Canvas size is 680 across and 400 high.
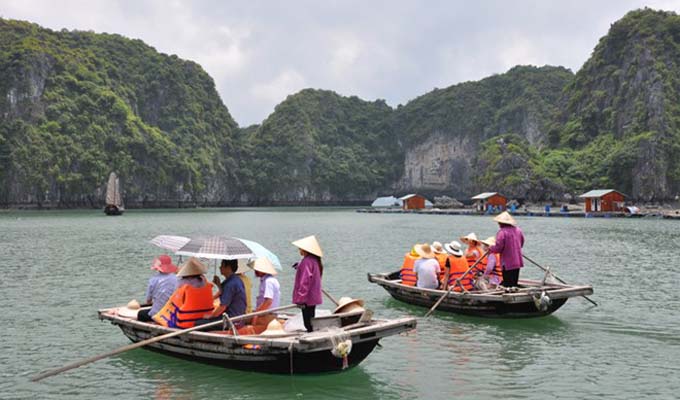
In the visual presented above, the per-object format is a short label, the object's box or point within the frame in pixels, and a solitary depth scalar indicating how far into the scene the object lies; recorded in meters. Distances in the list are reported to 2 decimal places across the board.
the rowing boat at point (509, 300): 13.15
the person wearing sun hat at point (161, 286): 10.84
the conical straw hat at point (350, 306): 9.71
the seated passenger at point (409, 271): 15.45
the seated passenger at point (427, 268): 14.65
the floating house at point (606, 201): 71.69
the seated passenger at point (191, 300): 9.84
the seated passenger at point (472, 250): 15.10
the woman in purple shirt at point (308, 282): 9.56
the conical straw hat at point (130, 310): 11.33
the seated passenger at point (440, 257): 14.90
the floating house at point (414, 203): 105.38
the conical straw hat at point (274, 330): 9.38
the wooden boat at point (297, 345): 8.88
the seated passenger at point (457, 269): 14.26
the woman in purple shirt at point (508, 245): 13.54
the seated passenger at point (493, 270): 14.52
